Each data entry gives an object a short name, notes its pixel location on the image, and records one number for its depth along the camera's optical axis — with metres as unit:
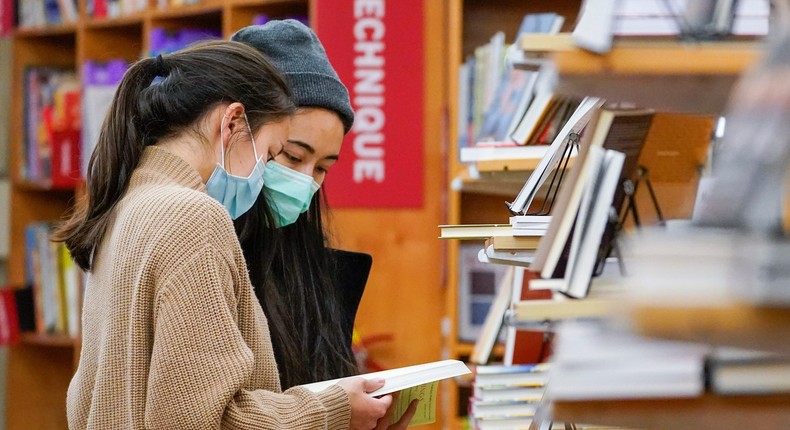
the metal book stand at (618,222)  2.82
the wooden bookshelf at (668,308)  2.26
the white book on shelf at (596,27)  2.67
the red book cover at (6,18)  6.98
